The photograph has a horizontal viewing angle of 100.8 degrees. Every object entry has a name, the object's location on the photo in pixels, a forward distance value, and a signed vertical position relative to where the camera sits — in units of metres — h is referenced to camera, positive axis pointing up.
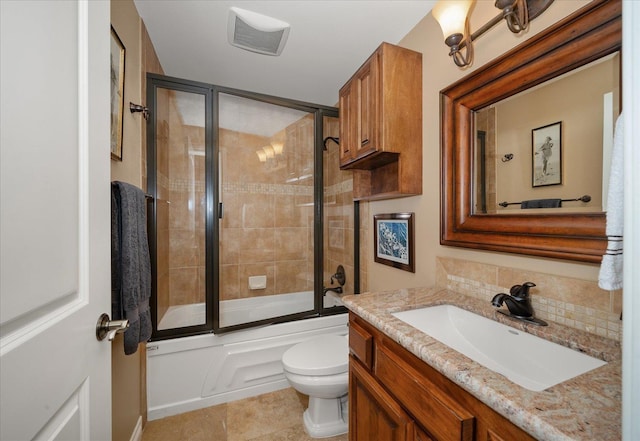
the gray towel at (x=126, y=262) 1.08 -0.18
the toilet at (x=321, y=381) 1.51 -0.93
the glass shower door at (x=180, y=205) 1.84 +0.10
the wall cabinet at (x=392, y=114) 1.47 +0.60
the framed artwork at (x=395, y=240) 1.64 -0.15
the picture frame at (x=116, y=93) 1.15 +0.57
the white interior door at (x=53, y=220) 0.40 +0.00
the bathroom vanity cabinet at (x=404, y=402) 0.63 -0.53
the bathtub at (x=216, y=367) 1.74 -1.04
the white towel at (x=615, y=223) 0.41 -0.01
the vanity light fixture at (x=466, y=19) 0.98 +0.80
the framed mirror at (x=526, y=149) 0.82 +0.29
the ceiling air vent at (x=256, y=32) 1.52 +1.15
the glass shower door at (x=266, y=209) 2.30 +0.09
